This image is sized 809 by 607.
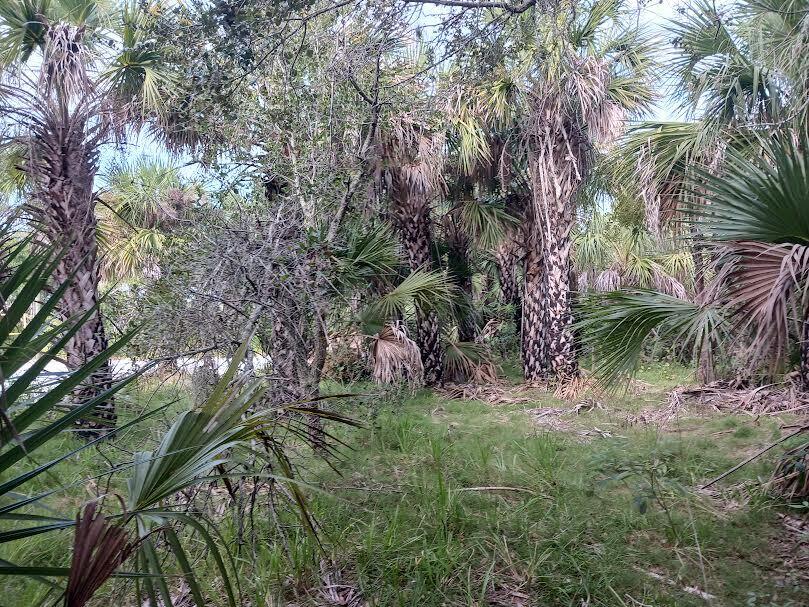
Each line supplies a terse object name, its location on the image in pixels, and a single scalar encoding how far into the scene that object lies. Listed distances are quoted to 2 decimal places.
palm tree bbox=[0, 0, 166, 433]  6.48
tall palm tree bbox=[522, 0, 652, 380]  9.08
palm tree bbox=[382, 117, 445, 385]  8.95
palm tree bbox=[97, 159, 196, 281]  10.26
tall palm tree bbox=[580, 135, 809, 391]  3.63
